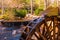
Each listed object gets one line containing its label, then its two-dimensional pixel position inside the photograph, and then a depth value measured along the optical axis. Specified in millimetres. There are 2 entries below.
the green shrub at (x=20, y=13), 10538
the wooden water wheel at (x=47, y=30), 3905
